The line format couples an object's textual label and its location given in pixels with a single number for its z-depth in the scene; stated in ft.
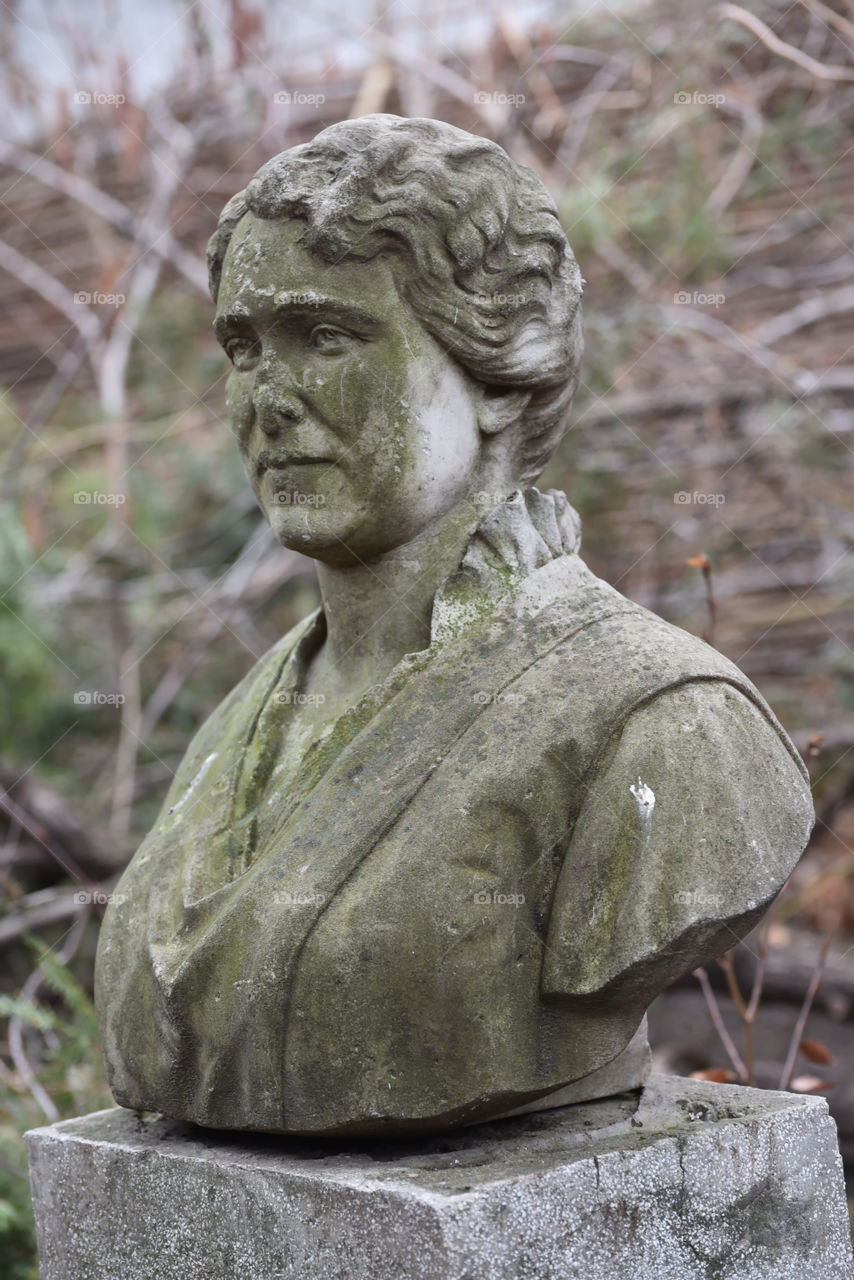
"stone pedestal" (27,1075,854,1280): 6.61
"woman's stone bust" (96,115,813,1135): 6.86
